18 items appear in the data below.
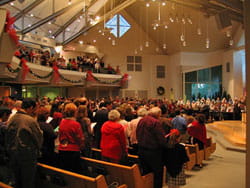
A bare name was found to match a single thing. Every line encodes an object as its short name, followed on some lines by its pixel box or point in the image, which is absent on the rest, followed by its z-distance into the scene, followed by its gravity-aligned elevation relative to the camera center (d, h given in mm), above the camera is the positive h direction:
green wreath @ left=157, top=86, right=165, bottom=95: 21609 +489
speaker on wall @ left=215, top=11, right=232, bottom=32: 9680 +2997
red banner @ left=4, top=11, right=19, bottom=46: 6809 +1914
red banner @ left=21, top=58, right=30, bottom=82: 9936 +1138
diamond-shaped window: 20692 +5986
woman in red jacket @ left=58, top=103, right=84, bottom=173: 3252 -596
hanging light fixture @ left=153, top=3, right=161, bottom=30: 9008 +2704
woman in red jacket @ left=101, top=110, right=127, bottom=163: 3506 -630
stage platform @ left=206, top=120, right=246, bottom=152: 7012 -1340
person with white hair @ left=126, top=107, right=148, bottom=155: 4361 -702
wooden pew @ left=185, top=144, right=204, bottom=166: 5137 -1195
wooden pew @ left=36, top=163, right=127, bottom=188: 2590 -931
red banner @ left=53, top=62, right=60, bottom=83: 13338 +1189
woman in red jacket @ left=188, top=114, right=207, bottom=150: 5398 -779
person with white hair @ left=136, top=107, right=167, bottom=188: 3381 -662
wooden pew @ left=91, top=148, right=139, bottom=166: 3830 -997
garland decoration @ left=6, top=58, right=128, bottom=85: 9812 +1115
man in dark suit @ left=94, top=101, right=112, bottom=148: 4938 -509
